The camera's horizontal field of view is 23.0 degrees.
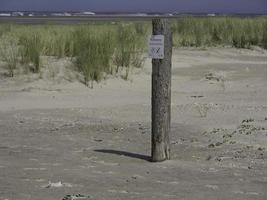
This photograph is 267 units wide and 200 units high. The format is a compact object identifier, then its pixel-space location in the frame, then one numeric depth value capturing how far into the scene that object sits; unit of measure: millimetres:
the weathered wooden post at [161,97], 7863
